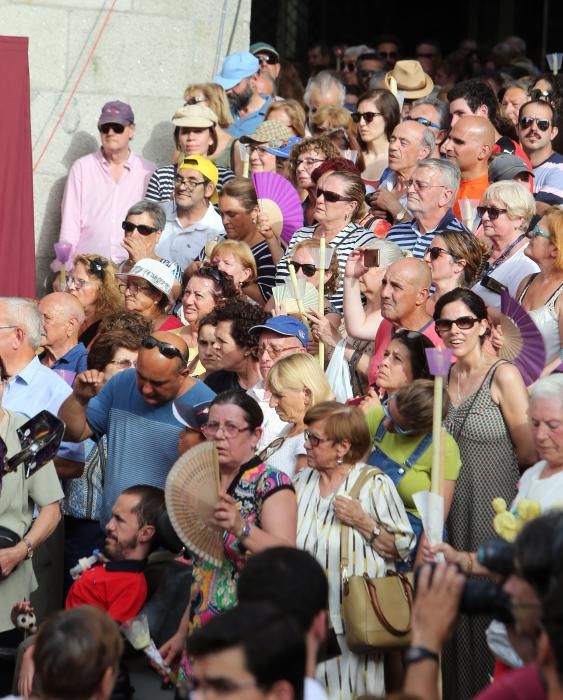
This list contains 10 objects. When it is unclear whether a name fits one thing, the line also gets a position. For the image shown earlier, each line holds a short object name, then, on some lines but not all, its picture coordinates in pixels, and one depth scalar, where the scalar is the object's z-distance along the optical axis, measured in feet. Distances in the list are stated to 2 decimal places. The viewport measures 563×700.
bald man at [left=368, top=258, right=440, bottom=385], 45.14
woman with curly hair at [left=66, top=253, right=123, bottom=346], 57.31
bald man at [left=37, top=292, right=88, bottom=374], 51.93
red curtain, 64.64
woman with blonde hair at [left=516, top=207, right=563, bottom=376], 44.27
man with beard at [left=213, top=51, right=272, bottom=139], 72.90
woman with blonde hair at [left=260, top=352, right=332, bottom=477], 41.57
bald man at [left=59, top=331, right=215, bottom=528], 43.11
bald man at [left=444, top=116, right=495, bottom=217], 59.31
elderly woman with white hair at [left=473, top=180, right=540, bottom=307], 50.01
